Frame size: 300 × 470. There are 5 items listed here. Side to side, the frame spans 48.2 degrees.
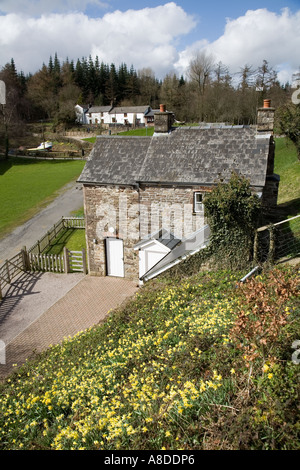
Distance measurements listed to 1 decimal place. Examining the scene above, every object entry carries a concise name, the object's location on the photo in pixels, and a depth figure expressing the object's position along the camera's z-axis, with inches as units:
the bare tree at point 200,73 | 2741.1
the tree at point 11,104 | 2439.7
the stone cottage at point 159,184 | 633.0
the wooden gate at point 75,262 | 762.2
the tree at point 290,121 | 973.2
